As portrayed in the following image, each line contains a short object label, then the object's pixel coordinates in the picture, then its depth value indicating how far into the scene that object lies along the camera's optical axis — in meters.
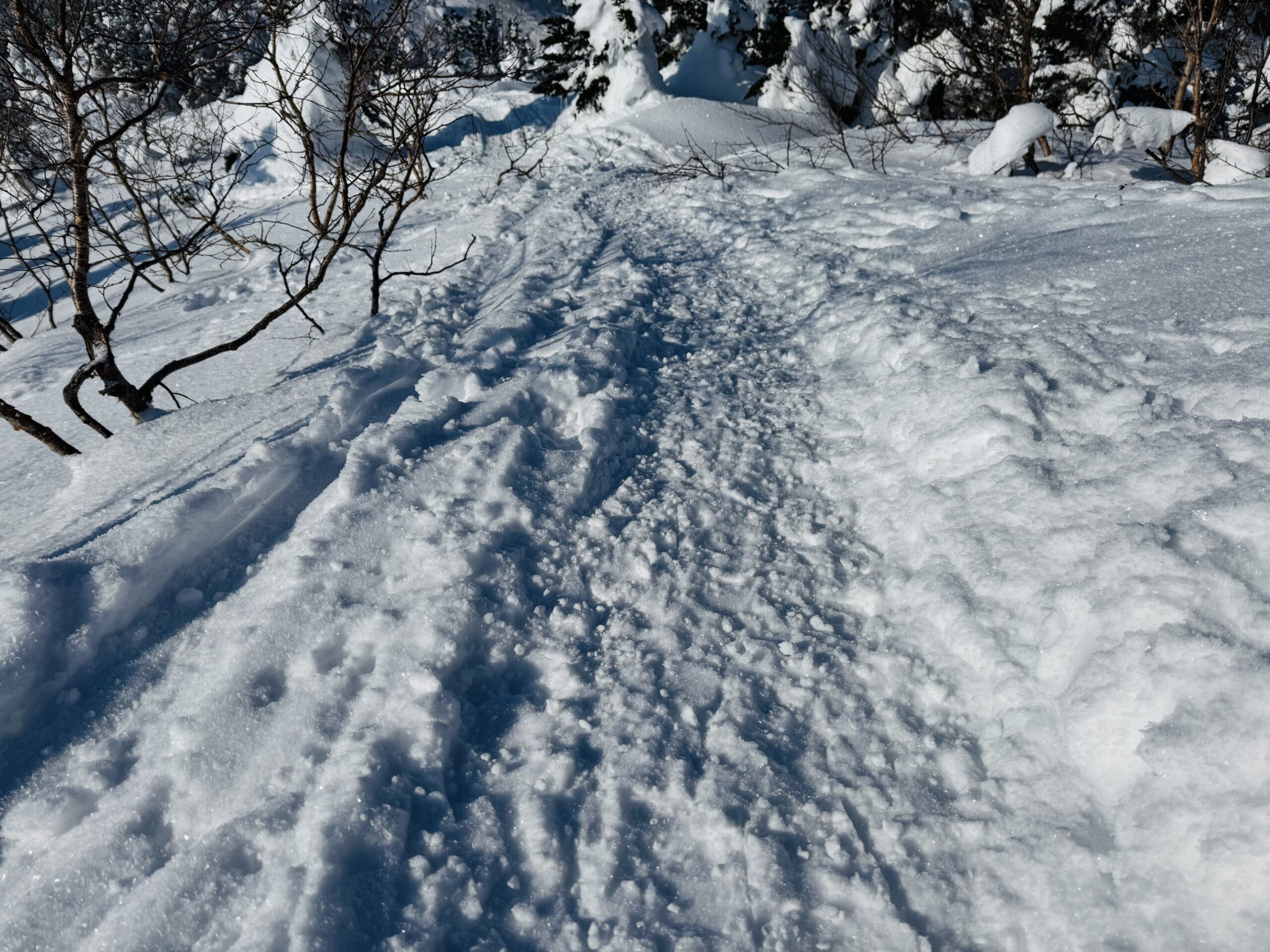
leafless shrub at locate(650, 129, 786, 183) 8.98
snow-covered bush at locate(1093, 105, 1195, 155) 6.16
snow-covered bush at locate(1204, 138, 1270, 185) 5.77
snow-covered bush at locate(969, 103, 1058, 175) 6.67
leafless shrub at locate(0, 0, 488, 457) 3.04
